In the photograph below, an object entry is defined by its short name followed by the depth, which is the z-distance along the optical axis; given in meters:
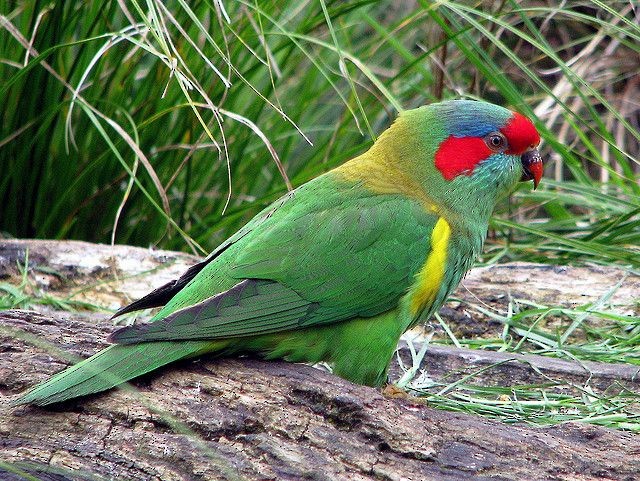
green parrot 5.12
